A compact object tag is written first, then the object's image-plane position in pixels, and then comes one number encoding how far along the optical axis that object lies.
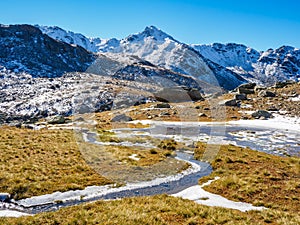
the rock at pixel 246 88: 103.69
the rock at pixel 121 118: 67.44
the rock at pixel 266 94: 91.66
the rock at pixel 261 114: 66.56
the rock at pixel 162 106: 83.12
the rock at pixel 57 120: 66.49
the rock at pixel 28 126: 54.27
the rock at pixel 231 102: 83.88
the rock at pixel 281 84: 114.34
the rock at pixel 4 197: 16.23
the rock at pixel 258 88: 107.80
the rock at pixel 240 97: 91.36
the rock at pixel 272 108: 73.39
